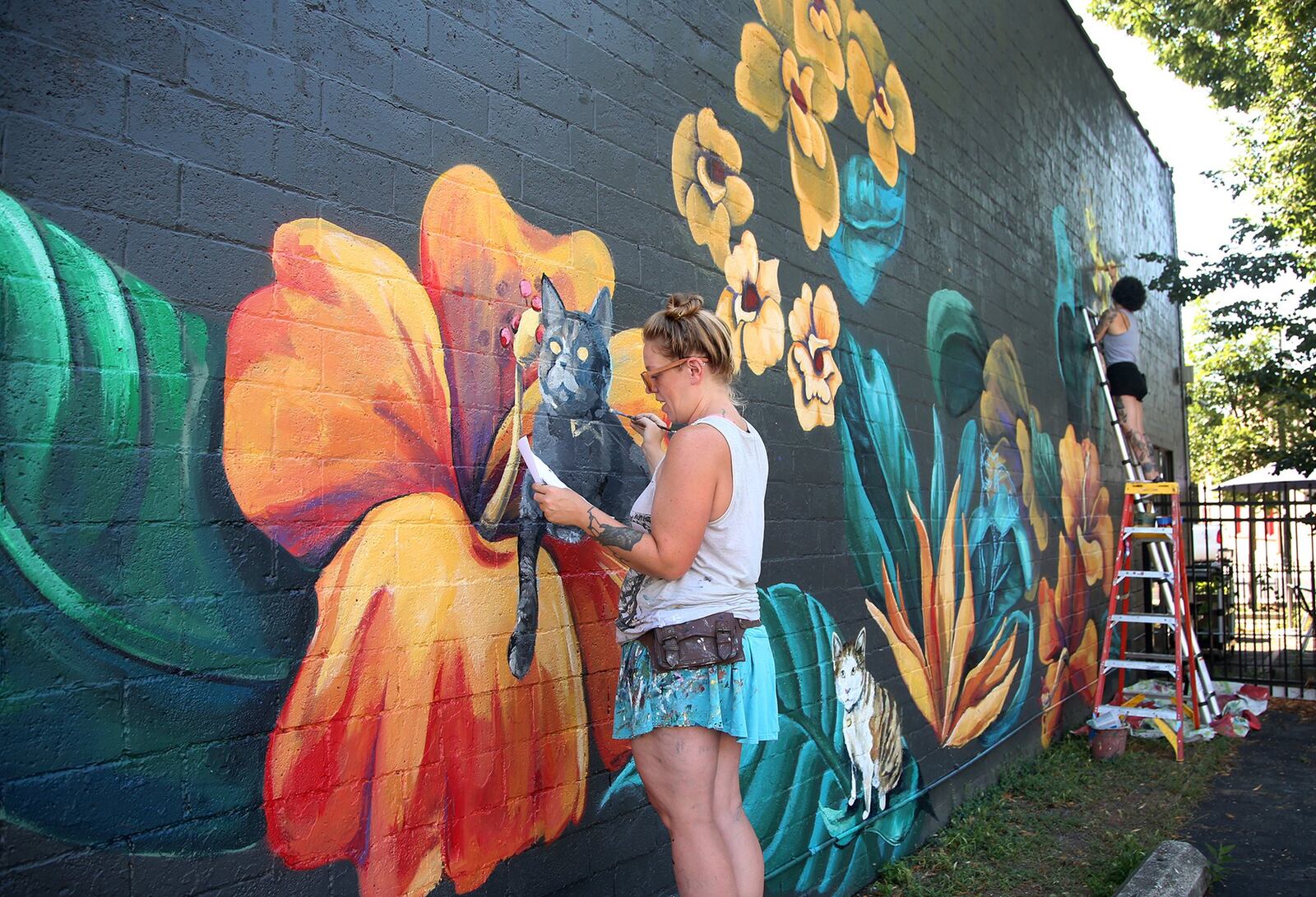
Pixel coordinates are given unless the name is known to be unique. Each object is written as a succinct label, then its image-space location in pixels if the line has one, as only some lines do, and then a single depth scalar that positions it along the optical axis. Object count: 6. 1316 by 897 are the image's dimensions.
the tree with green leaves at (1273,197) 10.71
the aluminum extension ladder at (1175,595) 8.05
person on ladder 9.06
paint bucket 7.25
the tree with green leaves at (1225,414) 12.58
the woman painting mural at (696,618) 2.42
